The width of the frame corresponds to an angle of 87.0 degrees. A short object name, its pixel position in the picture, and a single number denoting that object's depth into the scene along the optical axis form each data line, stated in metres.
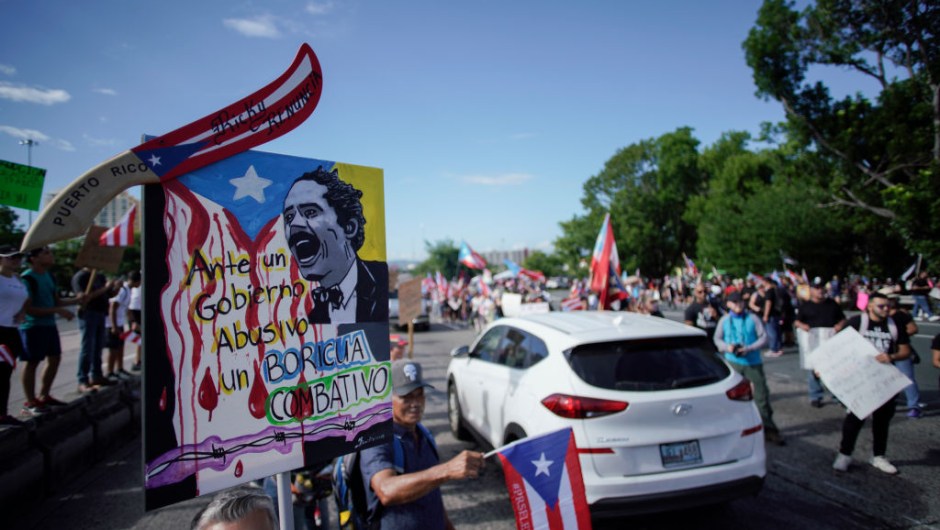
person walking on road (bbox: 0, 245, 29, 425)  4.66
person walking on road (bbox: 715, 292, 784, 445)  5.90
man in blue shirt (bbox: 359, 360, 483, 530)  2.07
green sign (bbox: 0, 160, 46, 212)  3.75
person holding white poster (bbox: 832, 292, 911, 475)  4.86
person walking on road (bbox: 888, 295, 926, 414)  5.63
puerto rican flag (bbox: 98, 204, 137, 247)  8.13
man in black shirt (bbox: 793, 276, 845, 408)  7.38
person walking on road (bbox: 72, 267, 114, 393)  6.83
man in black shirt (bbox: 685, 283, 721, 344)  8.67
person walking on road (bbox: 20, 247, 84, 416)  5.40
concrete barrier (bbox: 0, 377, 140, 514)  4.24
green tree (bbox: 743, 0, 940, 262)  12.28
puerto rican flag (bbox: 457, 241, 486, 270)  17.83
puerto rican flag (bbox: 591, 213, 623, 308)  8.31
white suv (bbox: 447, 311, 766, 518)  3.49
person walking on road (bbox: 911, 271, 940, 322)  18.58
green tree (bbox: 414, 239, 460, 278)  77.06
